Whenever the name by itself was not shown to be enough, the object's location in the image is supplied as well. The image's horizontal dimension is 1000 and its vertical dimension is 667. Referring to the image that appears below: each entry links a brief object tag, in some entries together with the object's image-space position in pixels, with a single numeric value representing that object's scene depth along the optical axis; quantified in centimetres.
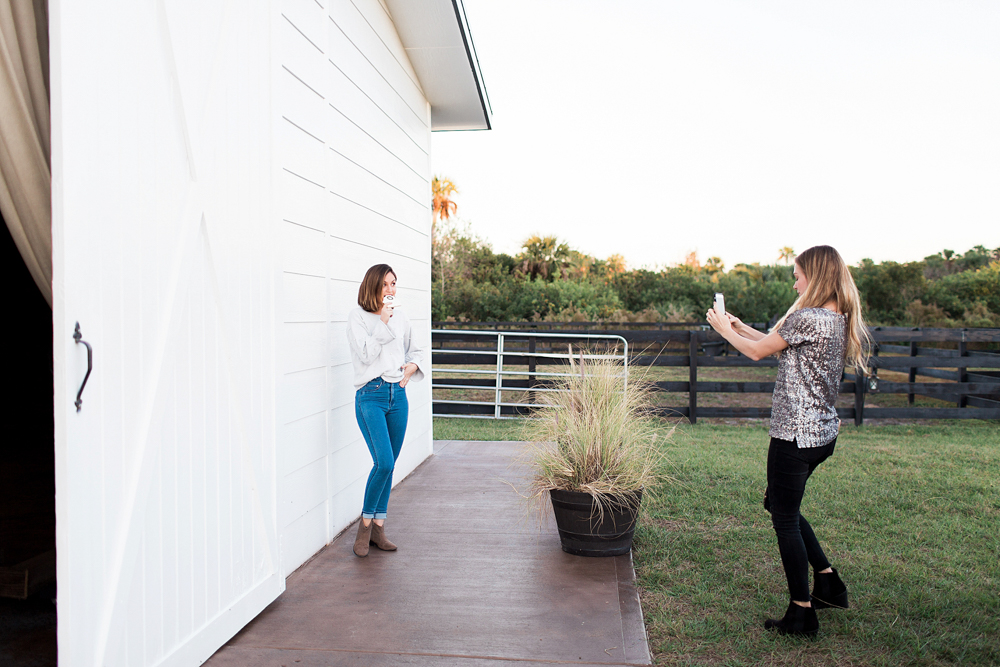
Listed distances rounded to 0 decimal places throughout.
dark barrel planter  361
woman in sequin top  268
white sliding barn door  179
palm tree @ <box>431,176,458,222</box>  3722
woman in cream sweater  363
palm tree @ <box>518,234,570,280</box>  3328
